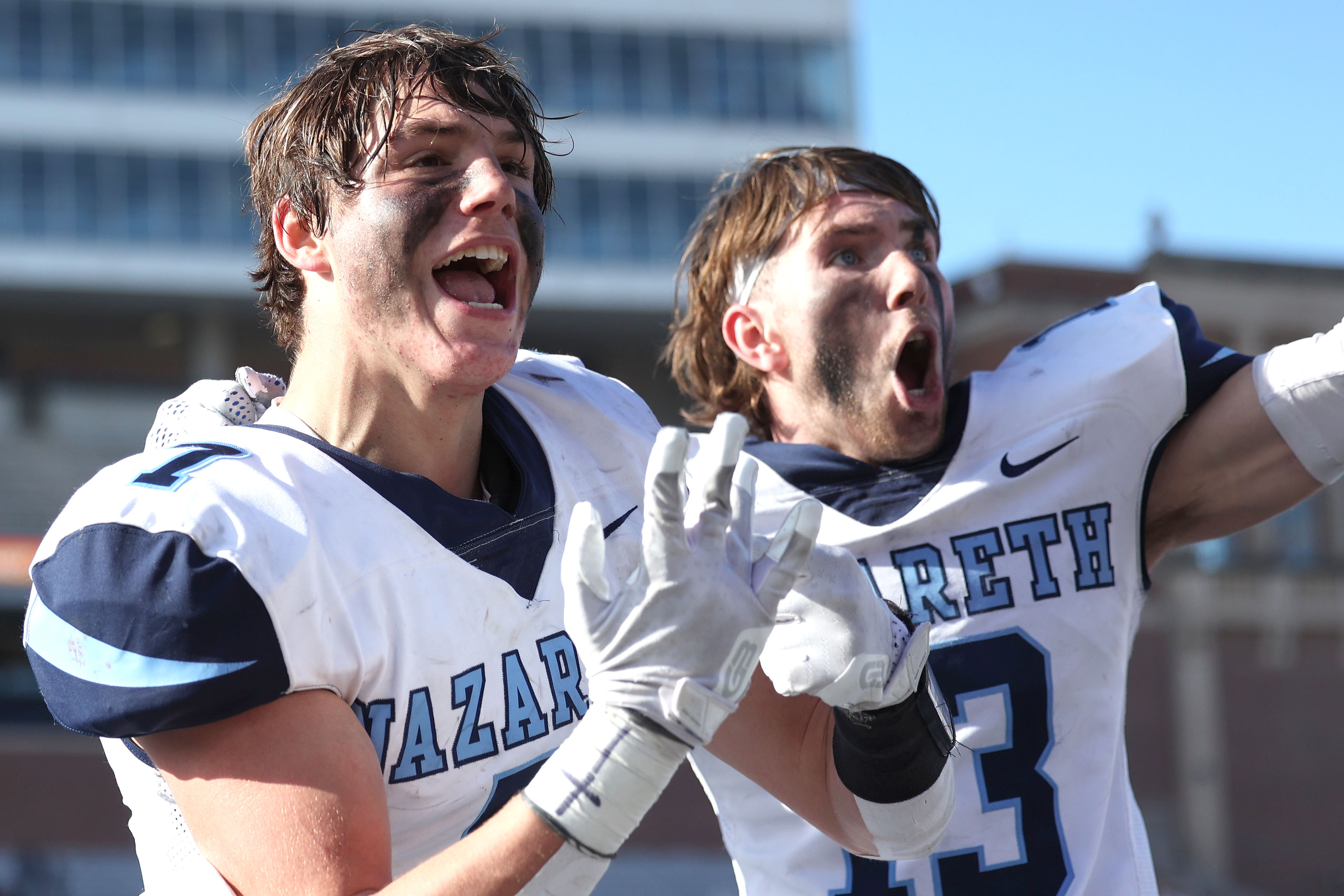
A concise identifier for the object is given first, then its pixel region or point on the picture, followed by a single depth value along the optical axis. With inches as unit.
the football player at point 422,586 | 119.3
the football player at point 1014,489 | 135.2
